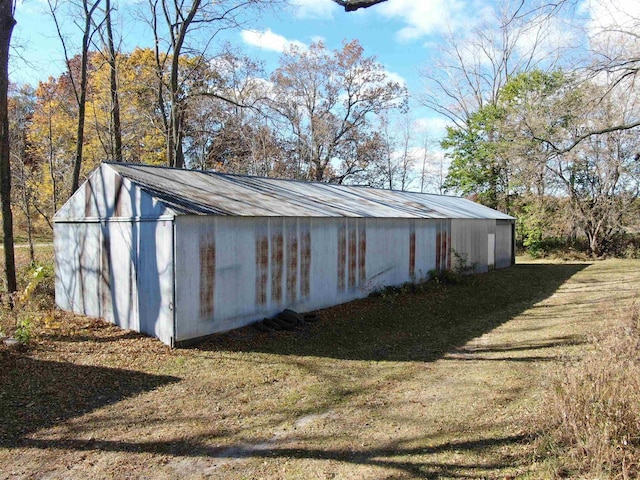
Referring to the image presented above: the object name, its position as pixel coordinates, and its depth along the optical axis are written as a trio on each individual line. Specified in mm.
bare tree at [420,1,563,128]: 30564
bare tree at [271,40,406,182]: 28609
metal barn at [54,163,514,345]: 8055
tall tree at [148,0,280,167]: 16859
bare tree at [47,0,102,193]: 12984
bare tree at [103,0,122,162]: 16203
